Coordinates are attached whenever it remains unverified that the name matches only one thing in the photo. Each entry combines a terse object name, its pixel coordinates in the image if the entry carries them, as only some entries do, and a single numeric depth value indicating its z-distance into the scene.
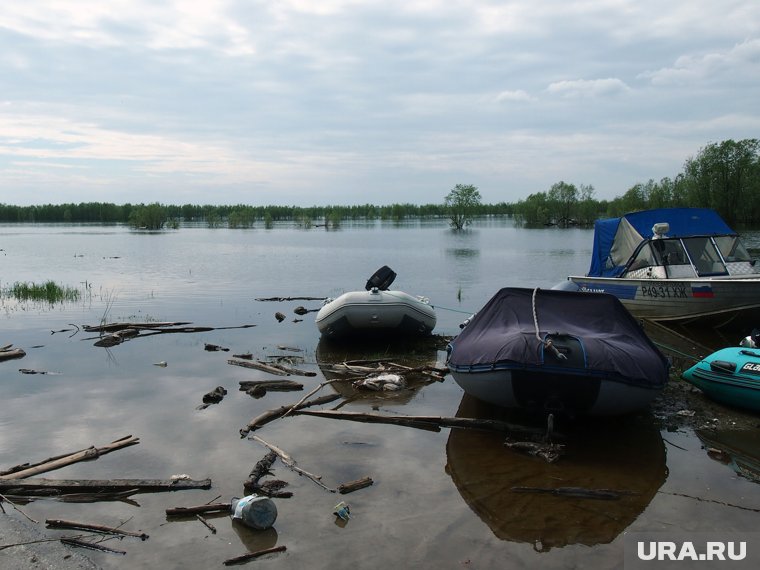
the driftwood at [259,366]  10.23
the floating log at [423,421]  7.32
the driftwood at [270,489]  5.70
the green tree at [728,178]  61.53
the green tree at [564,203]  107.38
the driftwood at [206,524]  5.11
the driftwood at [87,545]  4.81
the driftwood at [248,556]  4.64
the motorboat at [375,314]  12.09
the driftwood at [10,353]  11.14
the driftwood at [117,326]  13.73
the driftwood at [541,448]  6.52
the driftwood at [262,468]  5.93
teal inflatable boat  7.56
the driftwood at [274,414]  7.49
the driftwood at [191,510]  5.34
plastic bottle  5.07
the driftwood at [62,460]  6.04
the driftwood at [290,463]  6.00
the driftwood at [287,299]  19.70
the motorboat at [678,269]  13.40
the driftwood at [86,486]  5.72
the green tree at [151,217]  90.94
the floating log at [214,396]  8.66
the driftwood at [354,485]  5.81
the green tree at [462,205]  103.50
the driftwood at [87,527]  5.03
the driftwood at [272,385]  9.26
